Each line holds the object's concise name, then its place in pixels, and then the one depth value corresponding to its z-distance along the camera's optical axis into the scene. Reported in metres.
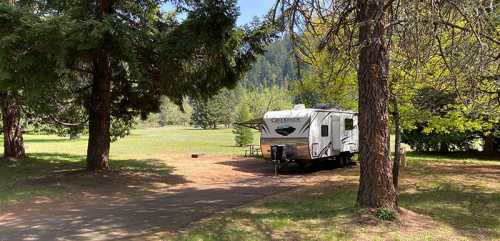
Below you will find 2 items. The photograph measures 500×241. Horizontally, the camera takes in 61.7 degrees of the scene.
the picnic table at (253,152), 23.80
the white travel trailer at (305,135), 16.06
